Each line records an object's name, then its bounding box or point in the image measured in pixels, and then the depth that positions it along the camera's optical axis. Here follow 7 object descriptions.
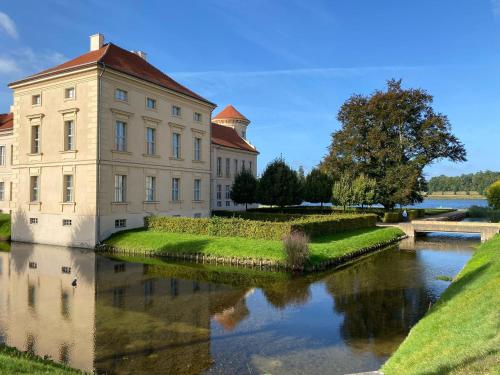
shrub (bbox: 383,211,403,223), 42.75
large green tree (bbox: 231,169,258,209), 46.34
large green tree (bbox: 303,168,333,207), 53.28
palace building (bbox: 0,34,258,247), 25.94
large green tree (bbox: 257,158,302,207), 42.75
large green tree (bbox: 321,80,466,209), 43.28
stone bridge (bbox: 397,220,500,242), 31.91
